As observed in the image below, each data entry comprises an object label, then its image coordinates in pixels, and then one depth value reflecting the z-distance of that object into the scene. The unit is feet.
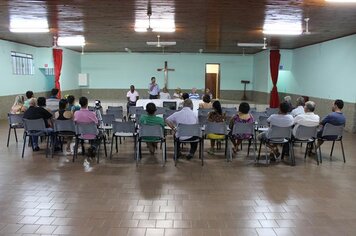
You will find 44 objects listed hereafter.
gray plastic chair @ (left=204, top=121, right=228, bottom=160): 17.83
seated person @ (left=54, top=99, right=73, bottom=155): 18.94
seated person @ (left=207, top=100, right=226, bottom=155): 19.34
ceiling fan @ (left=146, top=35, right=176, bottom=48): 30.39
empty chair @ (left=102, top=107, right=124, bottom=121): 24.34
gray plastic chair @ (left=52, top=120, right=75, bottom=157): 17.93
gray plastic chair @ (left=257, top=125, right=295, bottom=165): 17.12
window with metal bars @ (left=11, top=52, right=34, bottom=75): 36.06
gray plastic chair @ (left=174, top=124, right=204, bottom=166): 16.87
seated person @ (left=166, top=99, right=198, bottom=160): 18.16
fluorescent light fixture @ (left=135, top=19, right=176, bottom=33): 22.61
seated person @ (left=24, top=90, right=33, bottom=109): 23.13
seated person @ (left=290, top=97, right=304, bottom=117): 20.98
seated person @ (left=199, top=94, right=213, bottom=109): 24.07
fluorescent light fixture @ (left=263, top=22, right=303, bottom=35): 23.20
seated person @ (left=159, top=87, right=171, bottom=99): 34.06
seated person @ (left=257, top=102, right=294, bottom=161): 17.62
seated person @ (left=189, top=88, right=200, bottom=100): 33.23
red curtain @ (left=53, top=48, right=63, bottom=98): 37.39
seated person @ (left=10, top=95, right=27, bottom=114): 22.17
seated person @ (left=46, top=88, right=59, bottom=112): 25.57
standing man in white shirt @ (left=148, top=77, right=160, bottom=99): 36.63
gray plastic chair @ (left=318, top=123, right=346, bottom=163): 18.03
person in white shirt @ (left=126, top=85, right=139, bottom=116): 35.65
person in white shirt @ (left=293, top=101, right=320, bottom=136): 17.98
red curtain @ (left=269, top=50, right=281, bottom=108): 38.48
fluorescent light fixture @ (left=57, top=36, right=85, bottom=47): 33.30
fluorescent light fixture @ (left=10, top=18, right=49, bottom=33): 22.44
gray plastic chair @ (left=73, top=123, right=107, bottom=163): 17.26
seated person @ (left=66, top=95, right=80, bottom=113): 20.18
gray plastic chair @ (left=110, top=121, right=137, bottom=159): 17.68
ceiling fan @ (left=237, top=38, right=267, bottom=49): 32.21
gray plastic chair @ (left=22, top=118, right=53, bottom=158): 18.28
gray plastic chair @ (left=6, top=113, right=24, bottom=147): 20.53
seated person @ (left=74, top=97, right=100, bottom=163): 18.02
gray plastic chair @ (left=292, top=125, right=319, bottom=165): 17.33
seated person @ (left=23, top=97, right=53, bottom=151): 19.21
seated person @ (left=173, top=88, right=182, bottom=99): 34.81
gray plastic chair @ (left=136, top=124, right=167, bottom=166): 16.70
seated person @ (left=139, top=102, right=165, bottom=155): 17.48
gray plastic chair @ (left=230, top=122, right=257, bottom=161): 17.83
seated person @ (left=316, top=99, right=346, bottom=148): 18.48
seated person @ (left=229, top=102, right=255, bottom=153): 18.48
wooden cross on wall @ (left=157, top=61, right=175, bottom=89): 52.82
